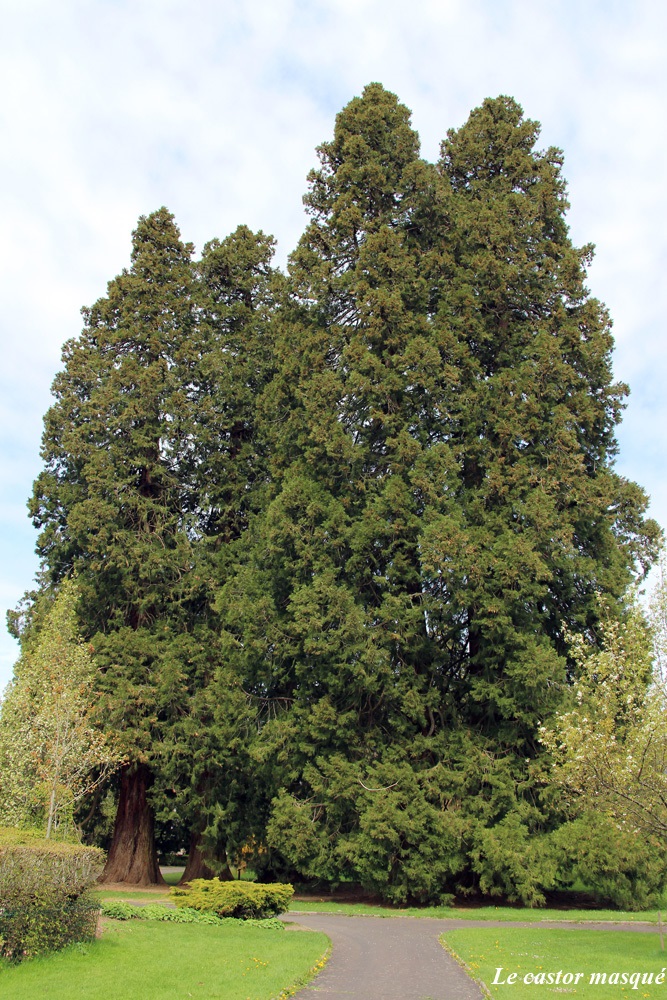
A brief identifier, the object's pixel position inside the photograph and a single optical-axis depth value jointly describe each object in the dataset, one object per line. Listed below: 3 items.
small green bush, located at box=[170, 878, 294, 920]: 15.72
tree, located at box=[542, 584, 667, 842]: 12.53
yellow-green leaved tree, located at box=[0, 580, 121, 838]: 19.17
